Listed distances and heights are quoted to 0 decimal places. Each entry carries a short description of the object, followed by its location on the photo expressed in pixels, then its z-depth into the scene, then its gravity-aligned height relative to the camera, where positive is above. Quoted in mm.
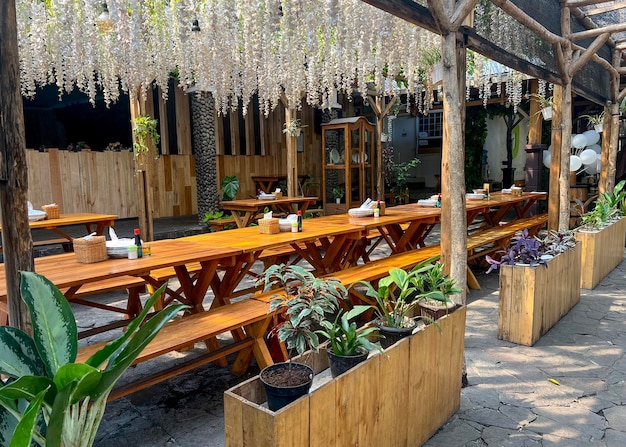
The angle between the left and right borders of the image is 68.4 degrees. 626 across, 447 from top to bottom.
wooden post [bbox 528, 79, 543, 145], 7703 +654
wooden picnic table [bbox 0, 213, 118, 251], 4453 -430
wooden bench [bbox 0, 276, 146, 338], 2941 -783
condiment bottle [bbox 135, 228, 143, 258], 2691 -399
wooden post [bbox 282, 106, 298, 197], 7886 +119
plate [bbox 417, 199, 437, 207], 5492 -433
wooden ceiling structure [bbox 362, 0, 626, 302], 2447 +816
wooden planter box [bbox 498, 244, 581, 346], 3098 -948
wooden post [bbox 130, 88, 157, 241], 5816 -259
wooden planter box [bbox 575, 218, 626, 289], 4607 -969
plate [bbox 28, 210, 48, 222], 4503 -353
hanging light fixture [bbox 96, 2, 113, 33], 3875 +1316
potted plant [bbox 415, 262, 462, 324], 2182 -610
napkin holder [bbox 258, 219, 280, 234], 3566 -418
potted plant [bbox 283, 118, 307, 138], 7566 +703
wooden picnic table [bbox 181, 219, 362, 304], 3107 -509
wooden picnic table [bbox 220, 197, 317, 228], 6766 -510
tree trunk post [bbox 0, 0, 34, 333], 1274 +39
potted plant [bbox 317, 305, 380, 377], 1682 -657
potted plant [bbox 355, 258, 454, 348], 1938 -631
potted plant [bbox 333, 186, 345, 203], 8445 -463
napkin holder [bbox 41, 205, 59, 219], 4758 -334
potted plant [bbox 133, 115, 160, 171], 5742 +488
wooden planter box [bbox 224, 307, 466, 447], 1362 -807
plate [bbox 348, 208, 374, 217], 4426 -415
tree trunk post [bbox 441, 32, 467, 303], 2447 +26
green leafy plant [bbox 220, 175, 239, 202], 8461 -276
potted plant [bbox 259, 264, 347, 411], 1435 -596
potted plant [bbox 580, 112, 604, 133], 8227 +684
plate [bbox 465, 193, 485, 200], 6047 -410
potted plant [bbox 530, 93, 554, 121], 6512 +915
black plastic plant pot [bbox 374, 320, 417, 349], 1921 -692
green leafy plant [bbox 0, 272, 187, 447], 1037 -422
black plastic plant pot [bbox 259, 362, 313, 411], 1415 -670
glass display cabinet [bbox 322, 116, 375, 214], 8102 +232
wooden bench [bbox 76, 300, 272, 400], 2129 -799
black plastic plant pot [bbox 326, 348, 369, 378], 1674 -697
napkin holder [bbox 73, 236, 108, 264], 2555 -403
